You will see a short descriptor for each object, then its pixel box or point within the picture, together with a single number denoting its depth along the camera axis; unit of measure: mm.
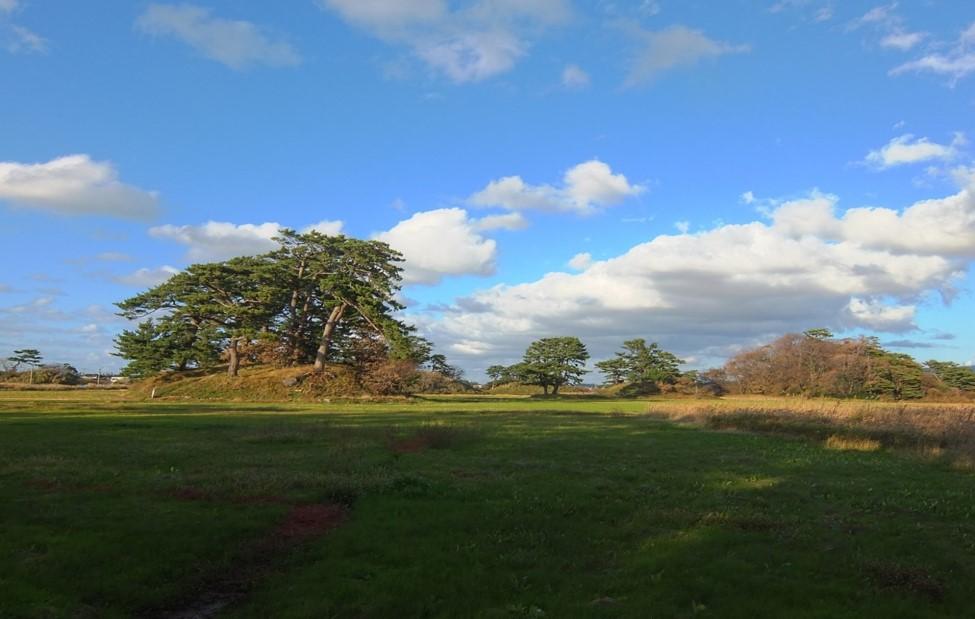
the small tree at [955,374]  104106
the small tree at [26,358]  104875
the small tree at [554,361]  101456
